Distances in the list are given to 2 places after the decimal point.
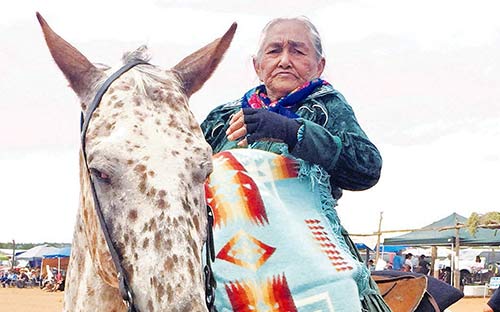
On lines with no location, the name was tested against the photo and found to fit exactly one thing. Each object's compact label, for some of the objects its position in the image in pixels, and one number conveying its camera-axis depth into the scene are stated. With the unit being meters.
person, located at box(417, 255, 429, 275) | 25.13
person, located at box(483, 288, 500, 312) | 7.24
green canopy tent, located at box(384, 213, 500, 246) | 28.55
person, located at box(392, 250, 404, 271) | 24.00
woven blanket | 3.32
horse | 2.45
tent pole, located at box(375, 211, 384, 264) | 23.00
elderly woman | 3.40
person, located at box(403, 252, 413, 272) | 24.73
